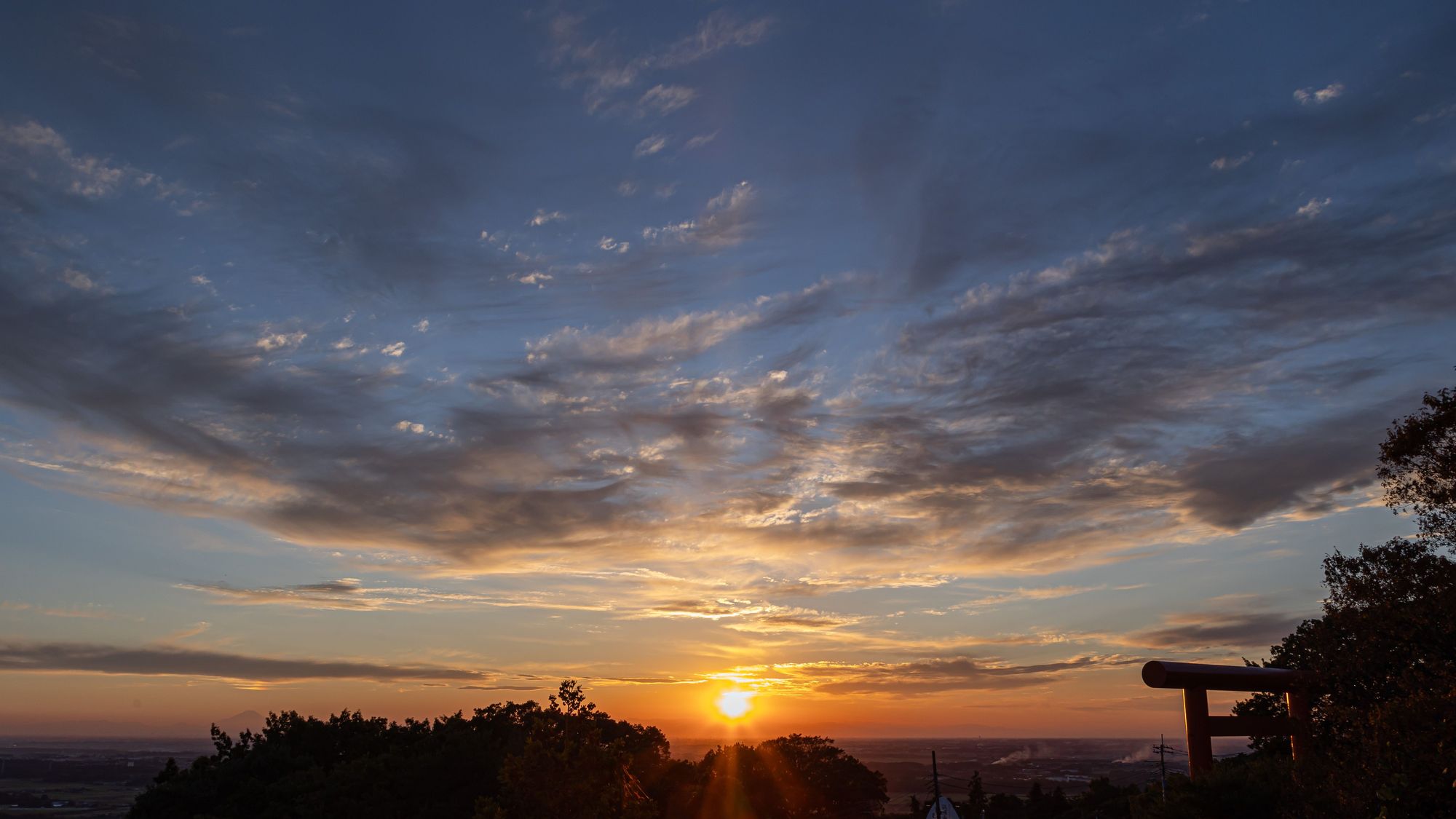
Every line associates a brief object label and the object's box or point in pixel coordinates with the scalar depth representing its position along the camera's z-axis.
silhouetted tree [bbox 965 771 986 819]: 69.56
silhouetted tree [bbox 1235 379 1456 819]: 13.52
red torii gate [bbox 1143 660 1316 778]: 21.75
